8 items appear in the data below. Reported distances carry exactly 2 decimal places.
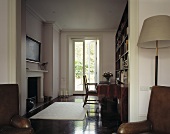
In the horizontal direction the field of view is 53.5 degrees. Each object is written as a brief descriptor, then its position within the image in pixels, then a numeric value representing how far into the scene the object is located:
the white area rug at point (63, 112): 3.99
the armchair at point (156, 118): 1.84
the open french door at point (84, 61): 8.41
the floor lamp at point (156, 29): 2.05
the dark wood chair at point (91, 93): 4.92
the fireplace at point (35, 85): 5.26
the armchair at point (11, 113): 1.87
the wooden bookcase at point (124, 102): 3.27
